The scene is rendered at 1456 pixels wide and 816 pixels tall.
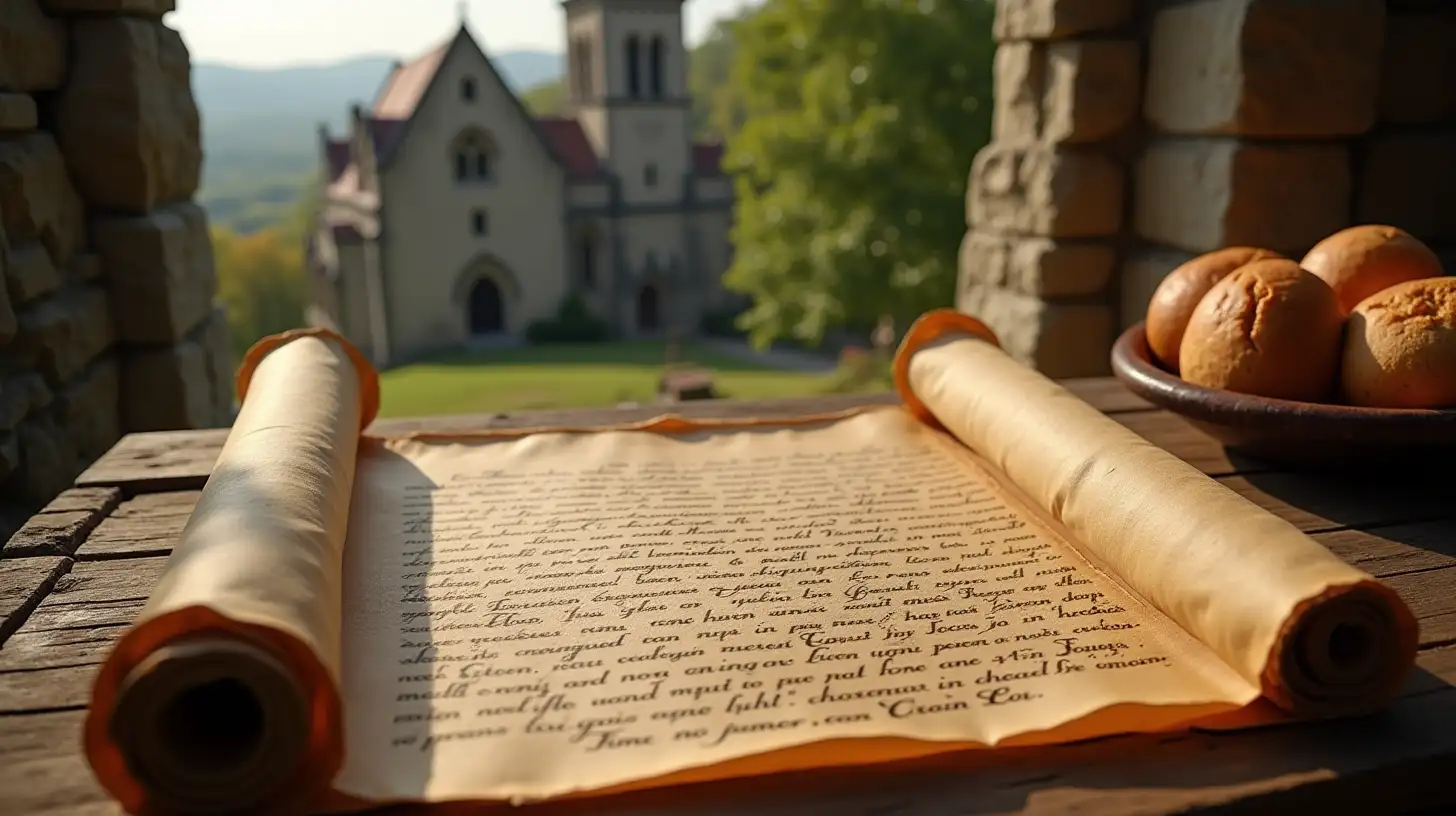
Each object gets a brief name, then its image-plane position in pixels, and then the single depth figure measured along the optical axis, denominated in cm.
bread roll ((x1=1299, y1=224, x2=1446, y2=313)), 68
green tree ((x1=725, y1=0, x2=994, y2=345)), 1081
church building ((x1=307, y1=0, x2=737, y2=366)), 2234
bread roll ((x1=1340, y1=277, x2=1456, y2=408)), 59
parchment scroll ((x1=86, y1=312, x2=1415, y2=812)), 38
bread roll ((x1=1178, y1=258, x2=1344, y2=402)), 63
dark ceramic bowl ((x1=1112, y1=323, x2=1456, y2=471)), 58
